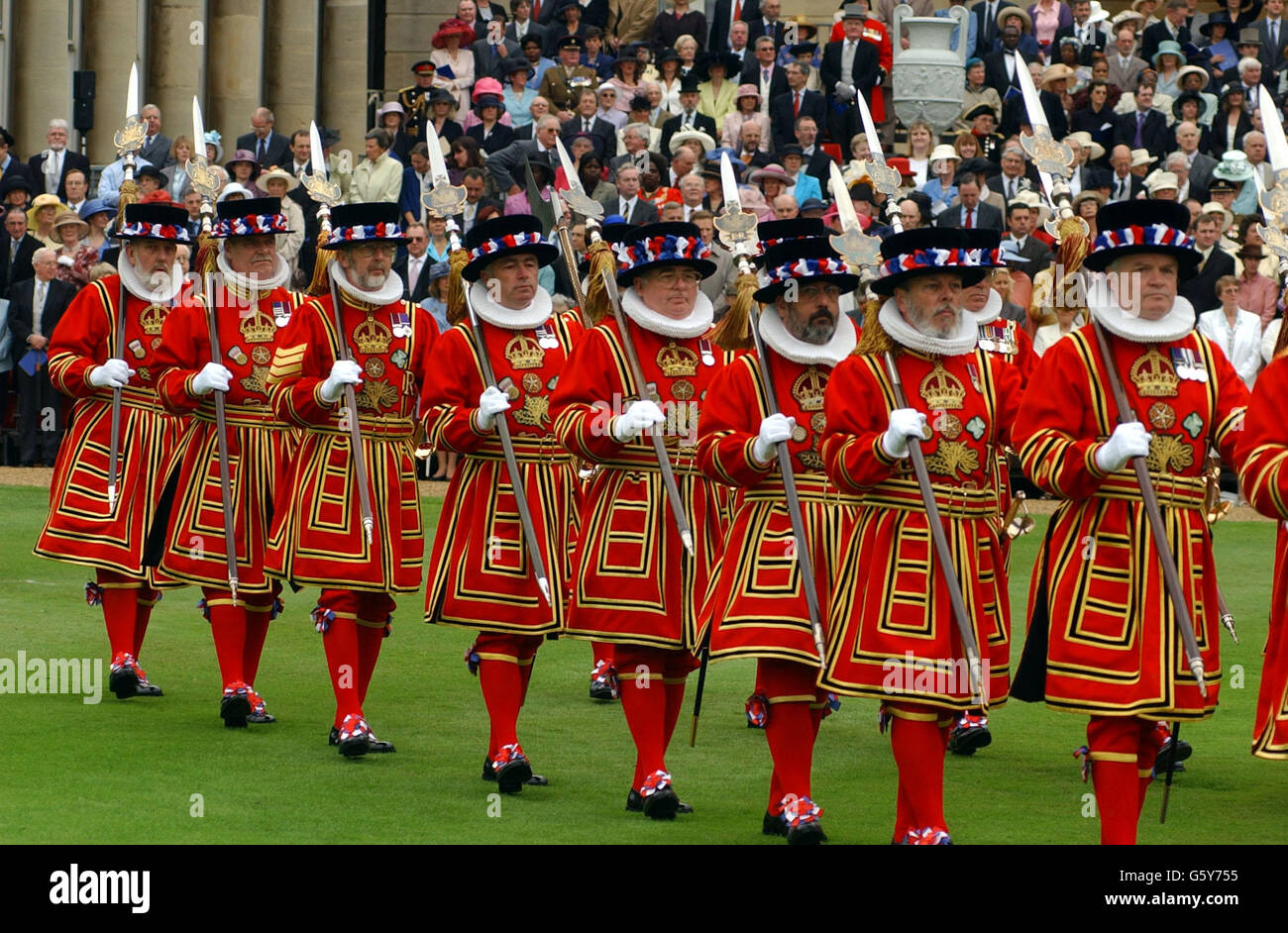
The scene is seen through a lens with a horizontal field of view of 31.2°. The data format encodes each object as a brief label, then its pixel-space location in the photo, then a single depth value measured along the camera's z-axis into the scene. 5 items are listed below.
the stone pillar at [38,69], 25.22
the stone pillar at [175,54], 27.52
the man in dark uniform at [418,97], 22.08
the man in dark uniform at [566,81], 22.36
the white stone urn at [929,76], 22.59
